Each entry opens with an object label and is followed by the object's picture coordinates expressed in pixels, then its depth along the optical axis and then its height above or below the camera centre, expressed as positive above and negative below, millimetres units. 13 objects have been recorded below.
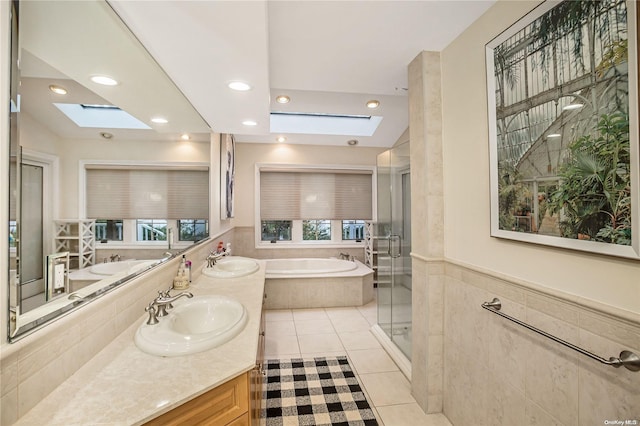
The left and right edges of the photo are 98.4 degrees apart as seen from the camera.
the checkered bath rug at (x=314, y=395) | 1878 -1367
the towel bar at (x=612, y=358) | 888 -485
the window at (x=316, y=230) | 4867 -244
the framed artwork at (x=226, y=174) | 3352 +549
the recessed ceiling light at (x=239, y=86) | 1881 +911
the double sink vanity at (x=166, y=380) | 817 -563
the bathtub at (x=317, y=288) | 3869 -1033
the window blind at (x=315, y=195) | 4629 +364
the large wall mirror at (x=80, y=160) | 806 +236
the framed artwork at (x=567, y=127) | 891 +346
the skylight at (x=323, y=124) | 4156 +1416
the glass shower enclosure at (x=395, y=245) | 2578 -310
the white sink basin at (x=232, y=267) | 2430 -504
